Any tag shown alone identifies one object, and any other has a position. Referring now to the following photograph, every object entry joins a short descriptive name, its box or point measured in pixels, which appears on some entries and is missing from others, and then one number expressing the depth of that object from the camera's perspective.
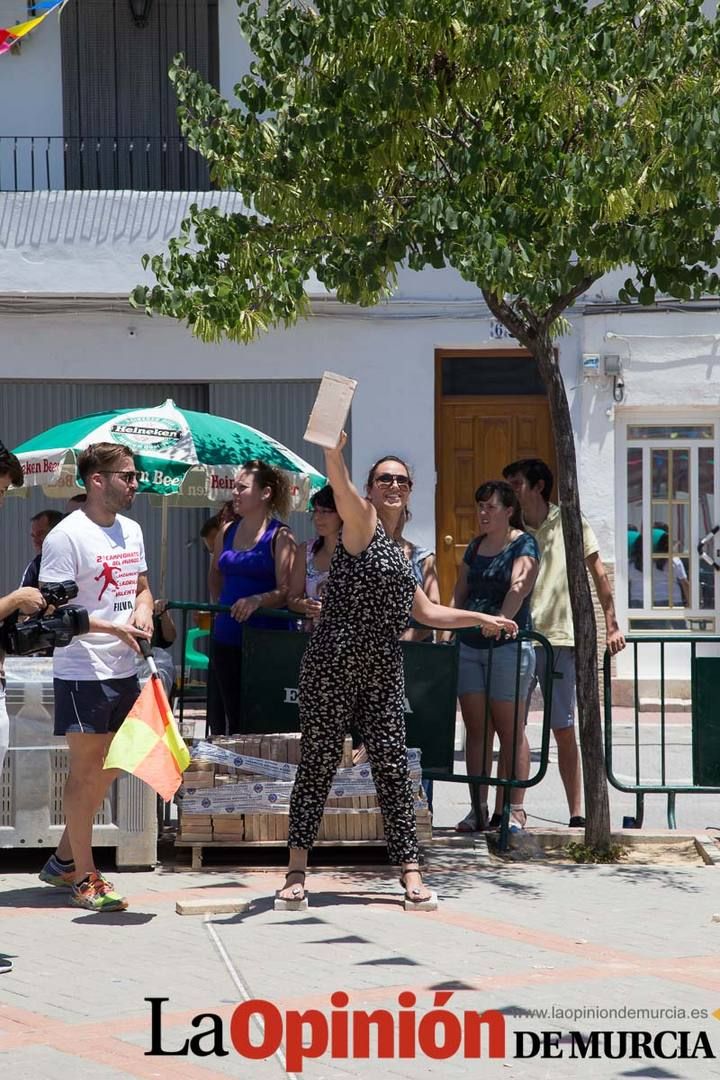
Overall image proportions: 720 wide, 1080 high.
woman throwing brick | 12.91
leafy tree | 14.10
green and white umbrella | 20.26
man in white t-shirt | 12.87
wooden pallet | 14.69
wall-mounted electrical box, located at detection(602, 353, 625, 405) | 29.52
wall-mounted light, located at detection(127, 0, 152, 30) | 30.85
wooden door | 30.28
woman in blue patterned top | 16.29
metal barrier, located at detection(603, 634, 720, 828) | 16.66
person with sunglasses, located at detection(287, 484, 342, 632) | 16.06
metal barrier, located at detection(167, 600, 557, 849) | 15.87
